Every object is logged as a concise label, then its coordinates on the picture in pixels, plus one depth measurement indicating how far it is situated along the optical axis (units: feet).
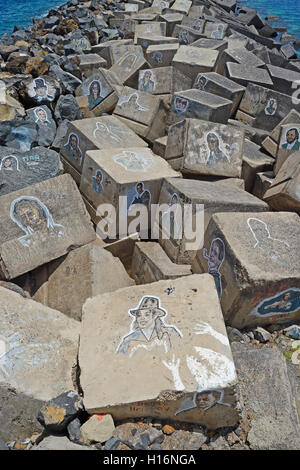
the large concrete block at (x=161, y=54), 25.61
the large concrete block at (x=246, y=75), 21.52
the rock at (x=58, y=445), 7.28
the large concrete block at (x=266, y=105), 18.65
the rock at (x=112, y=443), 7.38
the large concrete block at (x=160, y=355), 7.61
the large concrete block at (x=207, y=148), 14.32
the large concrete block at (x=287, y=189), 12.19
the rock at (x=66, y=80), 21.74
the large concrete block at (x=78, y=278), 10.89
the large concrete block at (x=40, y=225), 11.27
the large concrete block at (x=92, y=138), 14.48
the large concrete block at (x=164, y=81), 21.56
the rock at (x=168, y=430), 7.83
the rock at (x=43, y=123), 17.45
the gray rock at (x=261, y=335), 10.28
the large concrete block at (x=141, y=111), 17.84
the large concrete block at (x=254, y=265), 9.45
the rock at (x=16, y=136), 16.24
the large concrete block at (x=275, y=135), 16.21
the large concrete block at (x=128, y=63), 22.48
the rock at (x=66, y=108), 19.11
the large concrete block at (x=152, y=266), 11.42
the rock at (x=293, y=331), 10.45
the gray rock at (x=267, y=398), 8.11
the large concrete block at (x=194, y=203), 11.64
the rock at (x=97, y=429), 7.52
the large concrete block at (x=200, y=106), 16.22
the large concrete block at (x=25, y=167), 13.10
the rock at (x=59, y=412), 7.59
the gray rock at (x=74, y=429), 7.51
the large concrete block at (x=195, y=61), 21.43
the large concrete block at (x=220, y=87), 19.42
